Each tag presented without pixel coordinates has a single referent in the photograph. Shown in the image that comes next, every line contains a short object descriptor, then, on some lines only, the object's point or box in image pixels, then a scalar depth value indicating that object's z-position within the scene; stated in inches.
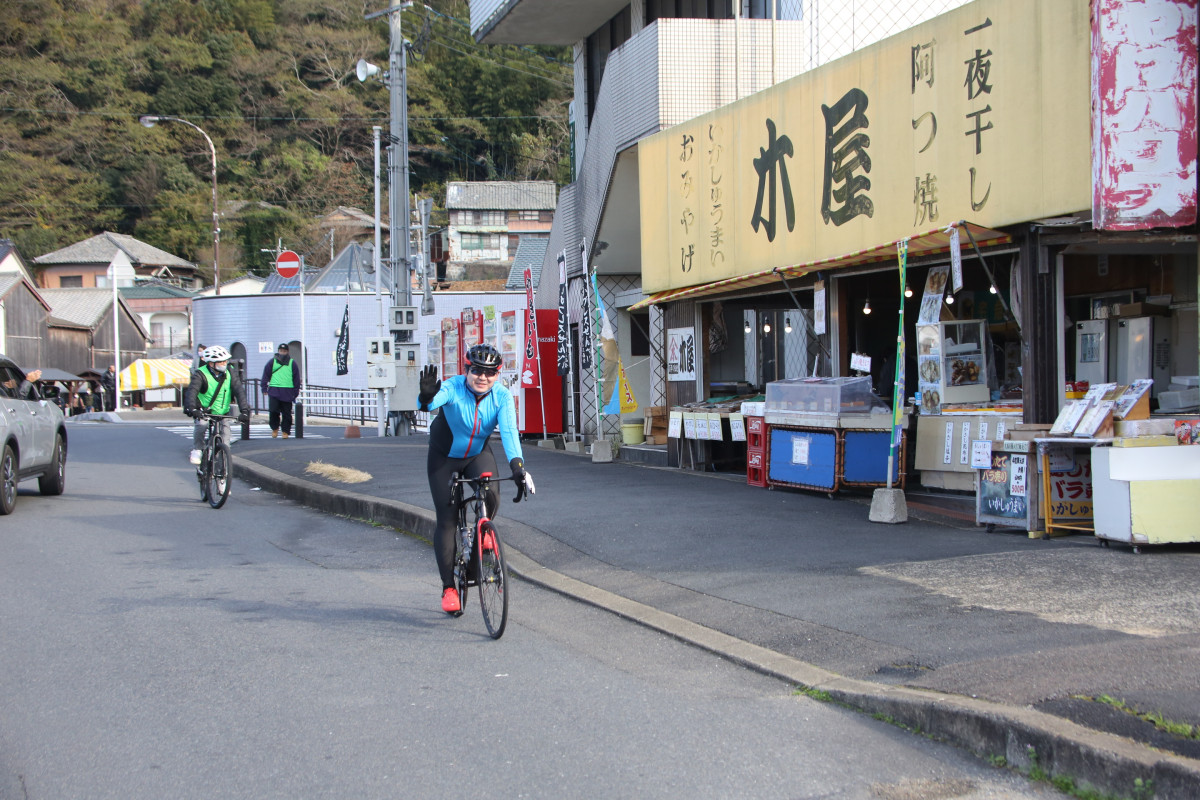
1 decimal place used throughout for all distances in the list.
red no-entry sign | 1088.8
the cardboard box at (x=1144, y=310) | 389.7
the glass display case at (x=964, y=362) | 425.1
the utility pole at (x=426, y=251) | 957.8
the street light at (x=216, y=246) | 1608.0
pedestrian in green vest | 799.7
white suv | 442.9
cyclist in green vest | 475.8
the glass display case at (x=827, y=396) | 444.1
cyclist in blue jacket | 254.2
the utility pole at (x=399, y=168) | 773.9
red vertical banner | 724.1
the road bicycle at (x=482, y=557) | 245.6
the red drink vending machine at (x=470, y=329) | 816.9
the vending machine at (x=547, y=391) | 783.7
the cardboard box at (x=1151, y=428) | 313.1
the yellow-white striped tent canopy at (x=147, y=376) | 1764.3
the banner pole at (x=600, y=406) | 638.5
